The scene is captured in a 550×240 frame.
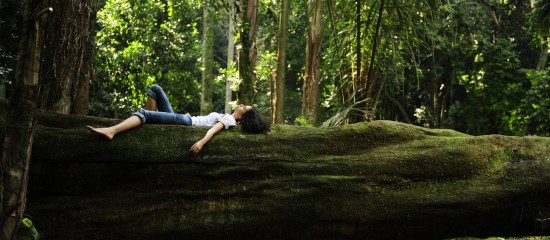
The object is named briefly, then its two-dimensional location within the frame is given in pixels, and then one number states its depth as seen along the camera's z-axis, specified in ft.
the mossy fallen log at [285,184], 19.65
